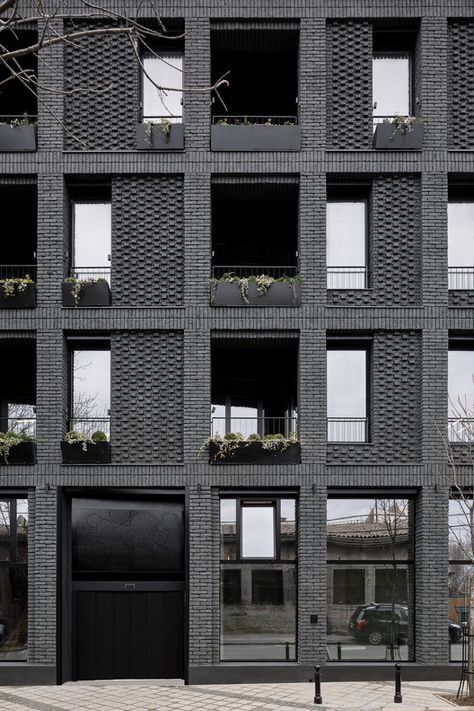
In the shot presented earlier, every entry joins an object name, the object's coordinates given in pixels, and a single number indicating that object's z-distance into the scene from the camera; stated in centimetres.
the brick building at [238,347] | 1700
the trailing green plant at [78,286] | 1752
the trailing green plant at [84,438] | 1717
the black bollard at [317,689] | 1434
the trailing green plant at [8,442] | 1716
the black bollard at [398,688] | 1421
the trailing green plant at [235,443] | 1719
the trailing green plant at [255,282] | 1762
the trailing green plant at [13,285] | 1747
